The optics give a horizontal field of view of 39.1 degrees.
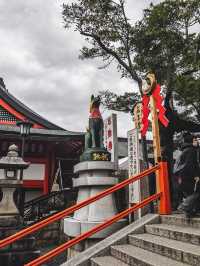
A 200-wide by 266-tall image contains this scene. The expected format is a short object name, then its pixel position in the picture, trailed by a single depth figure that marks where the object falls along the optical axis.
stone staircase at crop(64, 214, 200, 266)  4.04
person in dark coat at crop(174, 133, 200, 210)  5.43
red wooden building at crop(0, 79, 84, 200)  15.66
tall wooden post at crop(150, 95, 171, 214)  5.84
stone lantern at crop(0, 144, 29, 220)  9.09
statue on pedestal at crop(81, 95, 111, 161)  7.35
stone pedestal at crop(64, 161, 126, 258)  6.50
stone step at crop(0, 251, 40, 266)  7.02
